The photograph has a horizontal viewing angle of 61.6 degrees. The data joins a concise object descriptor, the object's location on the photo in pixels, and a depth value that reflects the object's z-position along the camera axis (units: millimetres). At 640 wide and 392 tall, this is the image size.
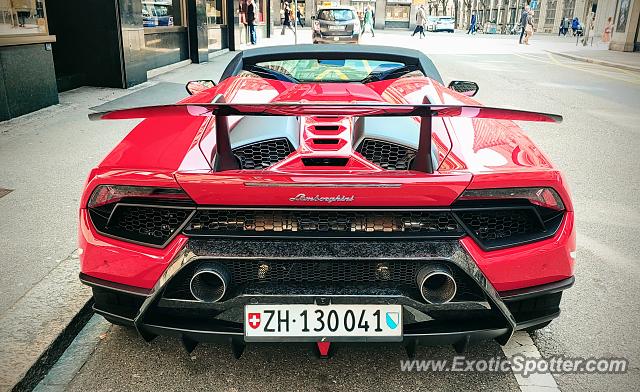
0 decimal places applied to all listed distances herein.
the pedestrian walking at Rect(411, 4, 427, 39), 38031
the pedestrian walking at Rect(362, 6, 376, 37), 38394
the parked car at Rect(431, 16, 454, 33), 54562
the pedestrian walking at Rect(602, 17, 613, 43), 32656
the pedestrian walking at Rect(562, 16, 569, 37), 49688
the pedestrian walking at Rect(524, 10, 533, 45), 31453
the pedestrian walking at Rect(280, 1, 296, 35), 36481
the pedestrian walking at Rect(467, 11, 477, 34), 53250
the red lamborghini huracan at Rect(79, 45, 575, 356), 1890
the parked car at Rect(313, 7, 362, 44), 22297
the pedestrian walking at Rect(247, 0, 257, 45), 23583
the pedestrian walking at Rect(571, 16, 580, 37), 47469
